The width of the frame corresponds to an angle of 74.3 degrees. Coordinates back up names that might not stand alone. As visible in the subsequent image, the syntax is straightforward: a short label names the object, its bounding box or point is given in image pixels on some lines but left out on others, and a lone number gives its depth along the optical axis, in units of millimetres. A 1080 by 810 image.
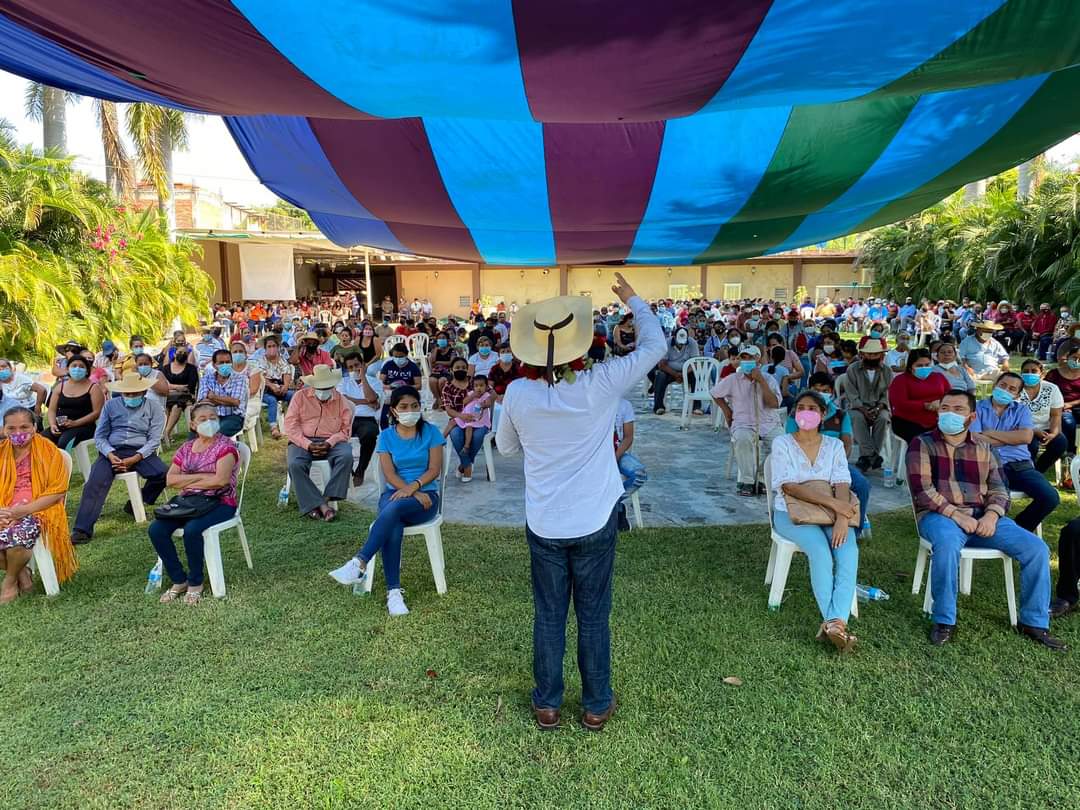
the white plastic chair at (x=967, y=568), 3781
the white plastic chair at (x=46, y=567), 4379
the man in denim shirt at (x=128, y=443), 5453
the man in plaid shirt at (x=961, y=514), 3633
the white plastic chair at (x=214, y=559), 4355
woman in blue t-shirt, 4164
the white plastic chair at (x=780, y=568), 3995
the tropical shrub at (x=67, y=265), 12938
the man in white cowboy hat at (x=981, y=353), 10000
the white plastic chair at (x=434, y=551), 4340
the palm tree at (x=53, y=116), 19500
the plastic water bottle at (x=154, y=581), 4383
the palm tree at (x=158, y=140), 20109
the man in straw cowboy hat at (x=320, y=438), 5750
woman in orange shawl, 4312
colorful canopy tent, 2518
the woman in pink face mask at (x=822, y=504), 3619
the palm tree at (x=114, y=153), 20016
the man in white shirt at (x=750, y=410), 6281
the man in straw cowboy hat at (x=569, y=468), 2686
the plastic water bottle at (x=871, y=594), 4125
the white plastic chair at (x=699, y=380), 9288
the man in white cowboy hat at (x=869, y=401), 6785
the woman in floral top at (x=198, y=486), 4305
